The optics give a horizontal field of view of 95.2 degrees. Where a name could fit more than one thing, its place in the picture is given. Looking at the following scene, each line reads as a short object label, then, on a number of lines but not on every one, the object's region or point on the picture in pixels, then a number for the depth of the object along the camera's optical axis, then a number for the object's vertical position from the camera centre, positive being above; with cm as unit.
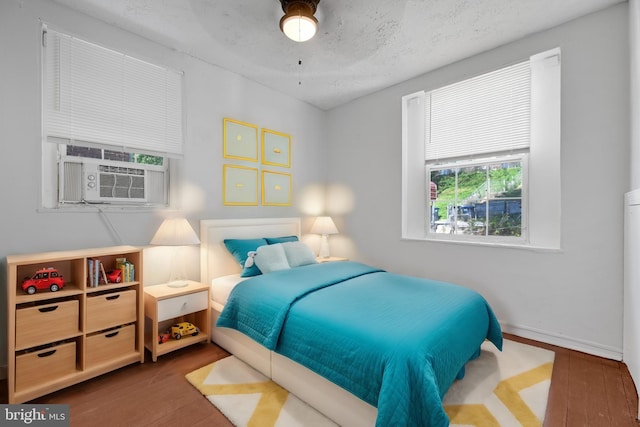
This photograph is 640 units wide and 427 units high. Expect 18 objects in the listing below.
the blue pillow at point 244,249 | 278 -38
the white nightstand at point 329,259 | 384 -63
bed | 135 -72
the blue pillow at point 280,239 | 331 -32
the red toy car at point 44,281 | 186 -47
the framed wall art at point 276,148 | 364 +82
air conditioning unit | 231 +25
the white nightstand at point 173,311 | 231 -83
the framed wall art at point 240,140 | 325 +82
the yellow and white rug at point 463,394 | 166 -116
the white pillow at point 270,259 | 276 -45
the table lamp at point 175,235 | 248 -21
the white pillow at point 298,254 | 302 -45
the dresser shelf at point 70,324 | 178 -78
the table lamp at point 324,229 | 399 -23
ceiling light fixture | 208 +140
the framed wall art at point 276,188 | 365 +30
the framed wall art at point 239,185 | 326 +30
